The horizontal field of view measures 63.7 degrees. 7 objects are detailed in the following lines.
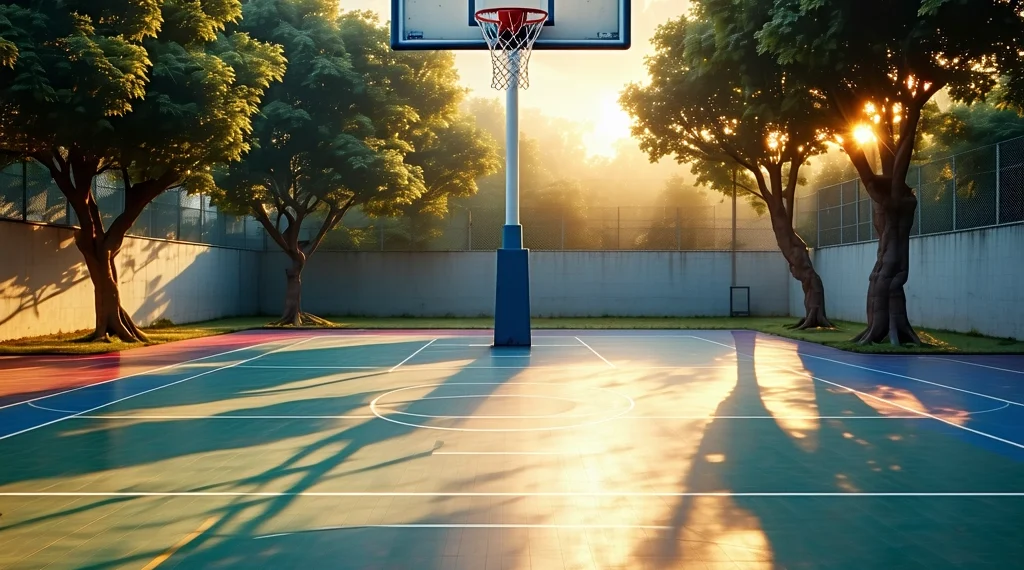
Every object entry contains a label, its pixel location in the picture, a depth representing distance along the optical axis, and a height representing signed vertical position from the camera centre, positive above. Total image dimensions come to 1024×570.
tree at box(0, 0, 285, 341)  13.52 +3.14
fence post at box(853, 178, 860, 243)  28.44 +2.17
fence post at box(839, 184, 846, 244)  29.78 +1.69
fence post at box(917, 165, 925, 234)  24.72 +2.21
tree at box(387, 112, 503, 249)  28.78 +4.08
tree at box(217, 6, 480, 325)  23.94 +4.67
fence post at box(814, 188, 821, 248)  32.22 +2.00
